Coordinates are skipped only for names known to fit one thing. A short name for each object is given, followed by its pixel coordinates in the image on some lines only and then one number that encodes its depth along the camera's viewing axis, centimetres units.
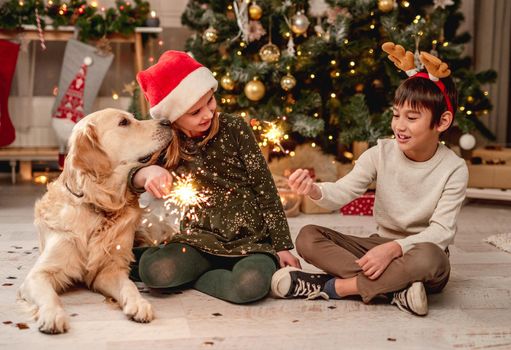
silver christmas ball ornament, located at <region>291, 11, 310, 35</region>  371
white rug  285
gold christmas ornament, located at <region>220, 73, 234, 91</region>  380
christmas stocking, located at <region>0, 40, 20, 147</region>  411
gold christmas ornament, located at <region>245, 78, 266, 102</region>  371
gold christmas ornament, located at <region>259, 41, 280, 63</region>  372
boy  201
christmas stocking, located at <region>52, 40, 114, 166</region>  455
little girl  213
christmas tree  368
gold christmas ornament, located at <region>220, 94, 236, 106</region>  388
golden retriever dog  208
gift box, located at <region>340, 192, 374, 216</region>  356
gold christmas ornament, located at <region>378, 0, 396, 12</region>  371
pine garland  441
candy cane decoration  442
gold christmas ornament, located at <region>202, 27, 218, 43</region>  391
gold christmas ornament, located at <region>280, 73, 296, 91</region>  369
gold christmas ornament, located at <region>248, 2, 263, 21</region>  379
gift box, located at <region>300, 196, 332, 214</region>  361
